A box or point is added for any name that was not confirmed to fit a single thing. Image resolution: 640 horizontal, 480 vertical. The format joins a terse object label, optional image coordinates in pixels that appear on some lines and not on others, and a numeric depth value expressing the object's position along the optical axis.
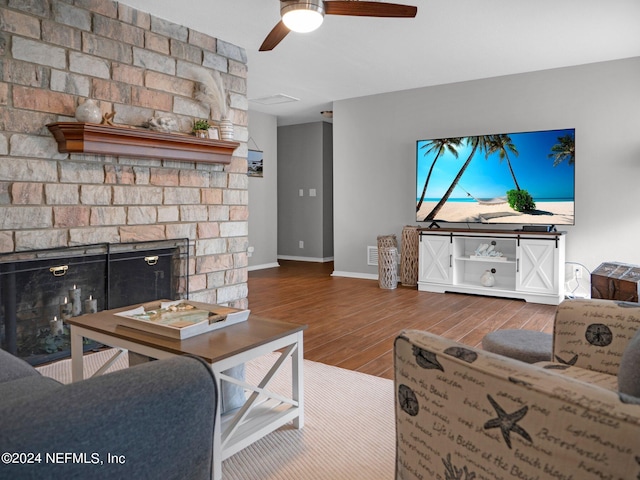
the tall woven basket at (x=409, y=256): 5.63
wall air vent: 6.23
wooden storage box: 2.96
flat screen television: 4.75
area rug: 1.75
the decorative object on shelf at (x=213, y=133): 3.83
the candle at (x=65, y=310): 3.04
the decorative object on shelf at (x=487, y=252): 5.10
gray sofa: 0.72
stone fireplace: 2.78
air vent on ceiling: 6.19
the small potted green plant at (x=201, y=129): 3.74
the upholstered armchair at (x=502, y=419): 0.68
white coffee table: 1.70
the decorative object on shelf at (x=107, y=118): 3.07
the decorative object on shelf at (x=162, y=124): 3.42
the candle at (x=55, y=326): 2.99
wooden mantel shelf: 2.87
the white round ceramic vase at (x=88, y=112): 2.94
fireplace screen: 2.79
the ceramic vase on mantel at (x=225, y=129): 3.92
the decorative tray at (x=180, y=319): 1.85
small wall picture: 7.23
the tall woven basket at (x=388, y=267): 5.54
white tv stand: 4.64
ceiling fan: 2.55
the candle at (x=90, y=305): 3.17
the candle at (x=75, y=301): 3.09
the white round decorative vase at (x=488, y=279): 5.09
